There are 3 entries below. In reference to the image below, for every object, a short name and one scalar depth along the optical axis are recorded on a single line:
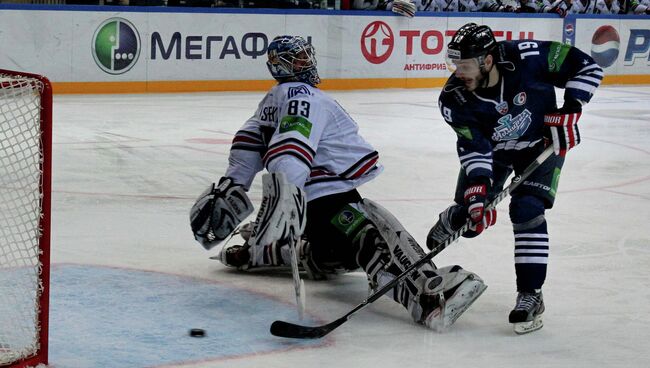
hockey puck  7.13
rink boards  22.44
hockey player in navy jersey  7.54
